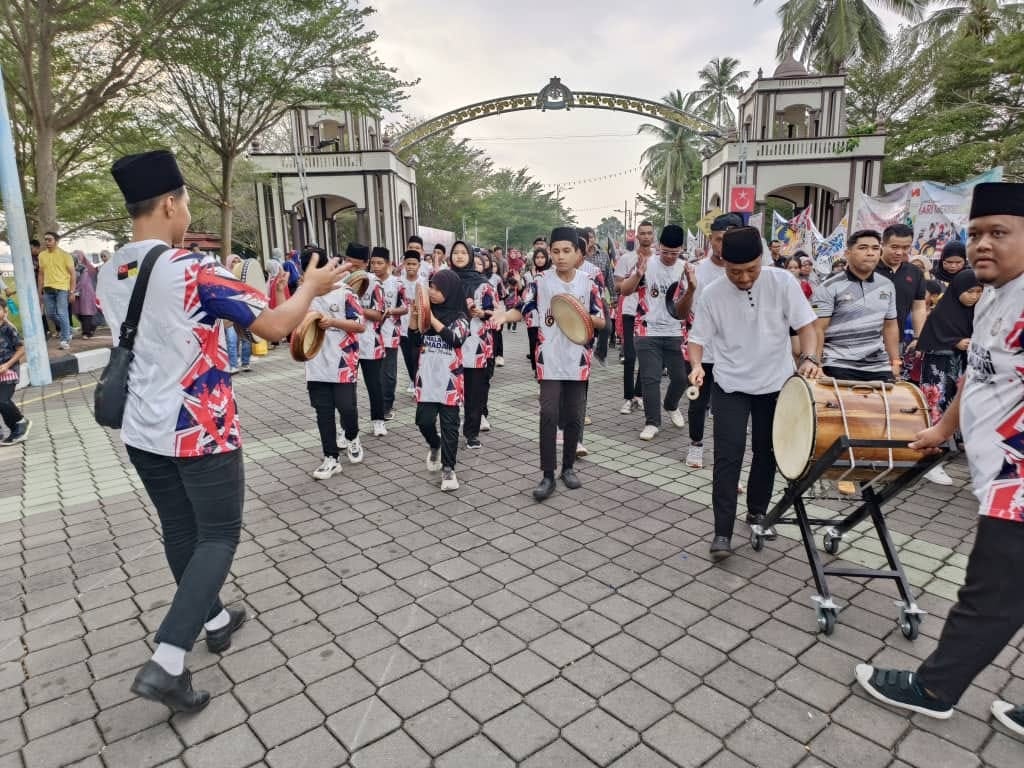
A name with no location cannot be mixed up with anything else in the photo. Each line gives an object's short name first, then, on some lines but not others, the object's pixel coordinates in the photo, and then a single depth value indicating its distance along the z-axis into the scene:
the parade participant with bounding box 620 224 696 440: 6.40
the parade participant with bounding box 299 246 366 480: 5.38
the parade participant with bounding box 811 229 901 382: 4.37
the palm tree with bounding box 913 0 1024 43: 22.89
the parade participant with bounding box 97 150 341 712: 2.49
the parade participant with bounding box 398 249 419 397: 7.31
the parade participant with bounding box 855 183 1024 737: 2.24
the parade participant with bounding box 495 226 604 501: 4.96
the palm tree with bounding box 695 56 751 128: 50.47
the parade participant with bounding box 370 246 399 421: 6.90
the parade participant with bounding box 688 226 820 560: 3.77
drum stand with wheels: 2.94
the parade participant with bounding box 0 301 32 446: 6.38
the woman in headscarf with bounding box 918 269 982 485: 4.93
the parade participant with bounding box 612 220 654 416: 7.52
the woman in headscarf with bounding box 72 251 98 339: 13.98
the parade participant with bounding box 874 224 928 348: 4.94
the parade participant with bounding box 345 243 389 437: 6.16
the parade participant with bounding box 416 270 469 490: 5.20
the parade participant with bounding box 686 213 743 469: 5.58
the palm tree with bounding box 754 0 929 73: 29.23
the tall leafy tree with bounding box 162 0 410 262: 16.67
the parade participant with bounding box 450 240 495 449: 5.65
